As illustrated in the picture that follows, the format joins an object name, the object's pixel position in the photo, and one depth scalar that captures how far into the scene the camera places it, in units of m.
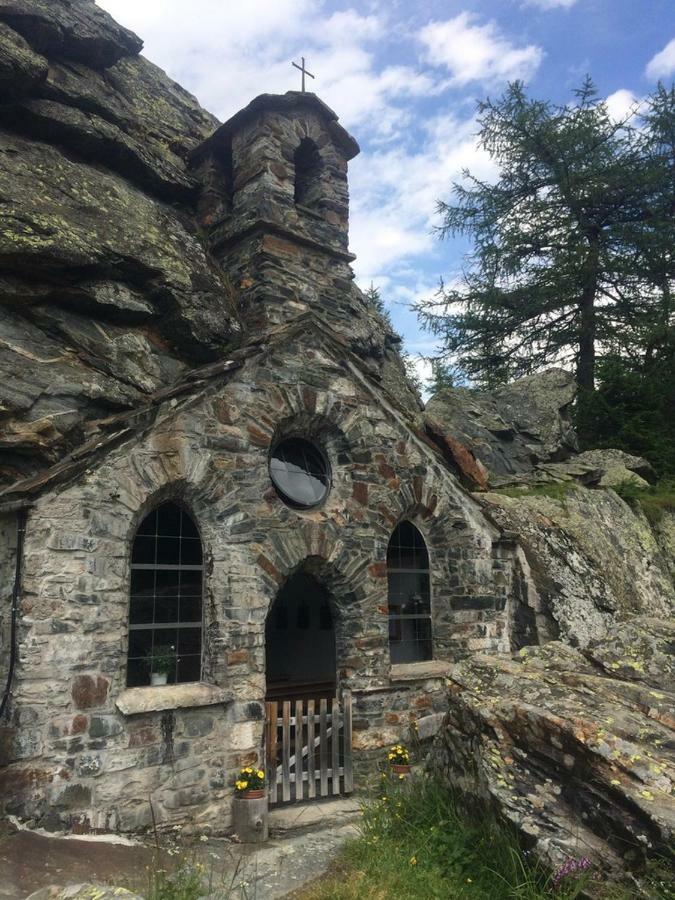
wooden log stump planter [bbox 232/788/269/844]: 6.99
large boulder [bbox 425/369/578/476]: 14.86
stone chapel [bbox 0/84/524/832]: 6.43
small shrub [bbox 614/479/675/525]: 13.55
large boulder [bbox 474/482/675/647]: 10.59
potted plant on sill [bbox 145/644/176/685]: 7.30
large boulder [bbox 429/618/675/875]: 4.98
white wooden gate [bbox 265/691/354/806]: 7.82
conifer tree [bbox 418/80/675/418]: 18.17
